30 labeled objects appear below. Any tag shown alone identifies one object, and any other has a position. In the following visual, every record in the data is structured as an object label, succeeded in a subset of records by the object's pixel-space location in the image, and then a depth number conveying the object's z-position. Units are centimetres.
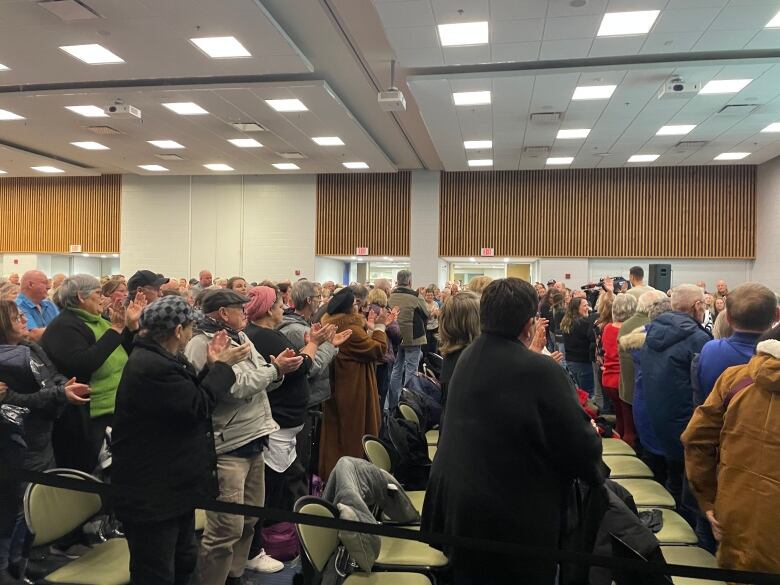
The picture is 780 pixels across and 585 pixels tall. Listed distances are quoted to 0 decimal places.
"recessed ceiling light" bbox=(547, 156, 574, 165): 1321
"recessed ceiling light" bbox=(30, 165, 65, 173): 1548
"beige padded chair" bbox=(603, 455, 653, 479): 349
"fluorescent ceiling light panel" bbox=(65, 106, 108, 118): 1001
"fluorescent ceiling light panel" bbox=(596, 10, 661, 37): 622
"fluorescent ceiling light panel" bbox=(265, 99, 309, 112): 950
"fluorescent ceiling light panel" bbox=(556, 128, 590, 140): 1072
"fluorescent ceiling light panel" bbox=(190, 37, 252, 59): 729
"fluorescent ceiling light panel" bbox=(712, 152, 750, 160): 1248
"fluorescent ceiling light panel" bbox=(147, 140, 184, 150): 1234
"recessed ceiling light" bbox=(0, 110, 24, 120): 1049
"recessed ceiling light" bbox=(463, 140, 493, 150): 1178
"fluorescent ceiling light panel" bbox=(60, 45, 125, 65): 759
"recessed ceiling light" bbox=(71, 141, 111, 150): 1268
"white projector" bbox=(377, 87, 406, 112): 841
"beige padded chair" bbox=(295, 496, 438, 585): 214
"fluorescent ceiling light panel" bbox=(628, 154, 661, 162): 1285
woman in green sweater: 342
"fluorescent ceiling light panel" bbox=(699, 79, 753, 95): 806
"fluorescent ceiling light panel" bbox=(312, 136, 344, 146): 1179
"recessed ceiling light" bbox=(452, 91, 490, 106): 876
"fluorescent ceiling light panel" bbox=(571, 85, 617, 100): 834
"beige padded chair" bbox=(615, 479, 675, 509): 308
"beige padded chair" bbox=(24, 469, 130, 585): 225
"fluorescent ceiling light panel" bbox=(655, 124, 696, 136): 1034
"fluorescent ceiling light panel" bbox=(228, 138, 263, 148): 1205
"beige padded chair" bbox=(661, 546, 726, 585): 241
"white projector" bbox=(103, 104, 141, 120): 952
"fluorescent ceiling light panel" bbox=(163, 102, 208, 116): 975
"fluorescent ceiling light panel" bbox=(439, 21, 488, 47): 662
